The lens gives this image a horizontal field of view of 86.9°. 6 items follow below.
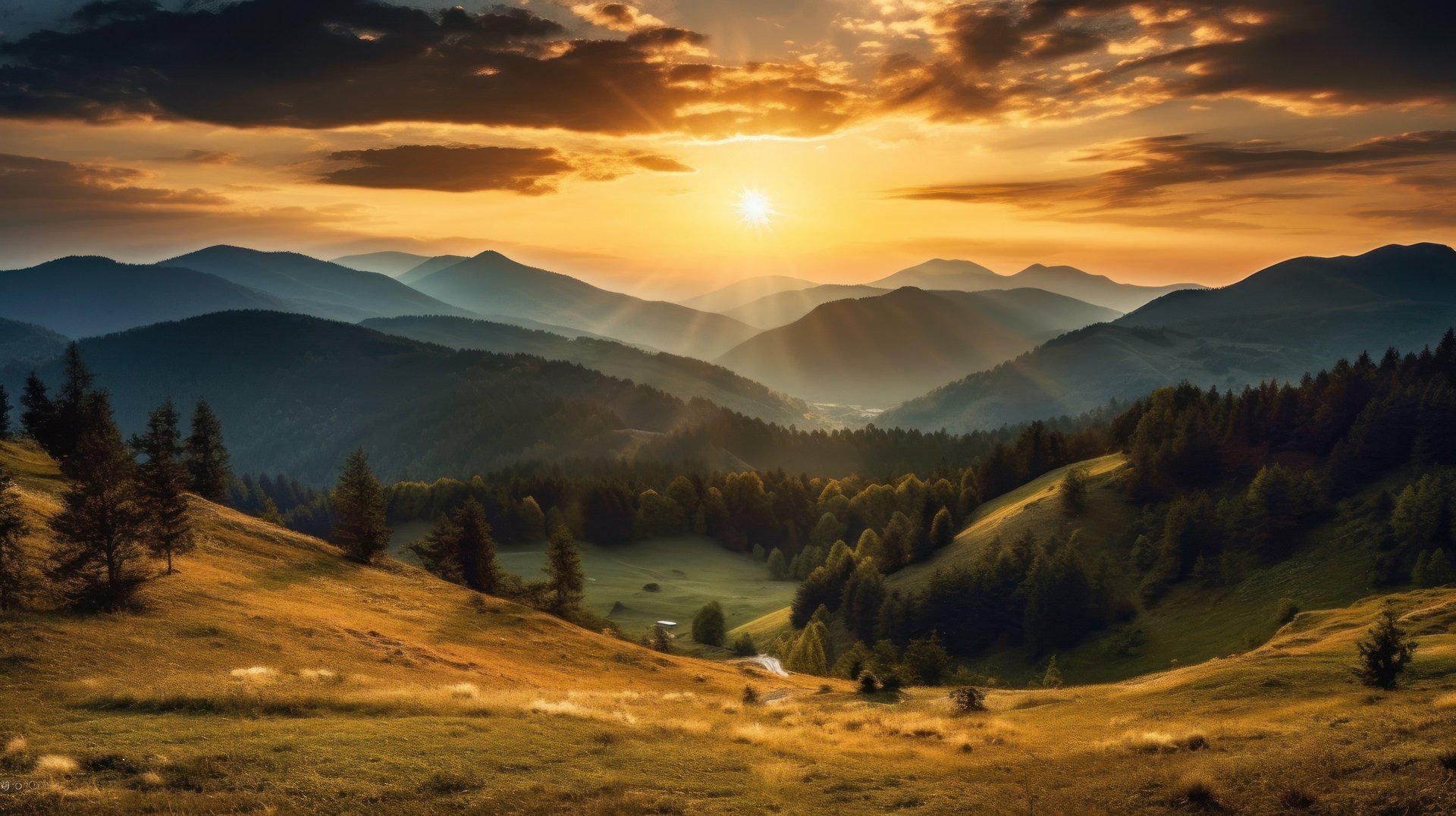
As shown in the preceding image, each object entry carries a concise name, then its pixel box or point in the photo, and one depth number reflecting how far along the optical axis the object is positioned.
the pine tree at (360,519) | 74.38
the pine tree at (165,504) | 49.12
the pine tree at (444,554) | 83.75
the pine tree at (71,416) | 80.81
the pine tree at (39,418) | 82.75
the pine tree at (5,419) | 93.32
